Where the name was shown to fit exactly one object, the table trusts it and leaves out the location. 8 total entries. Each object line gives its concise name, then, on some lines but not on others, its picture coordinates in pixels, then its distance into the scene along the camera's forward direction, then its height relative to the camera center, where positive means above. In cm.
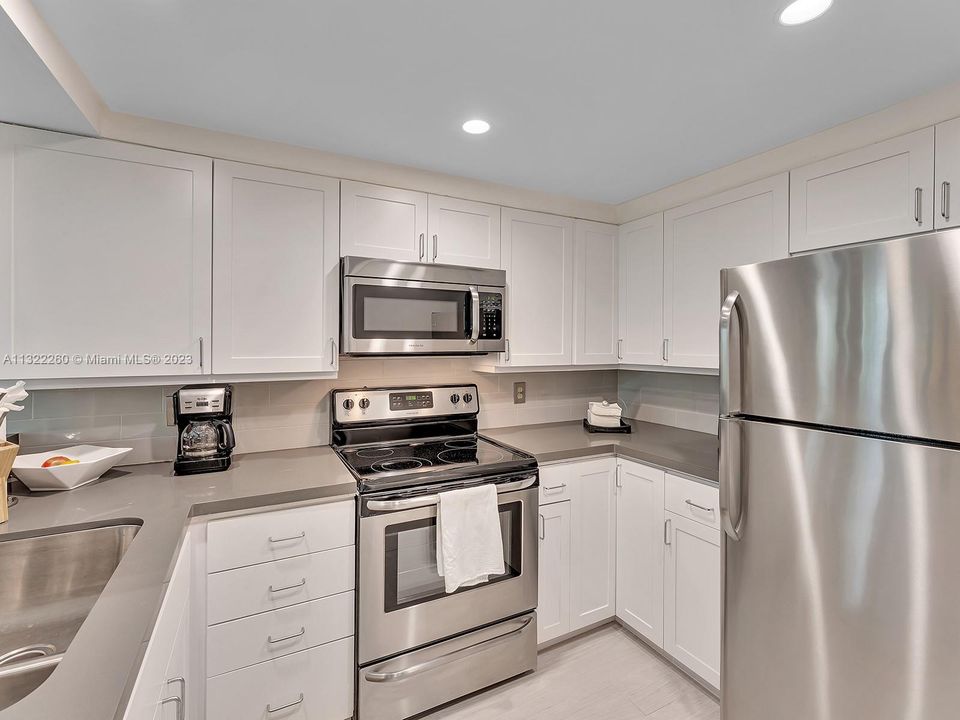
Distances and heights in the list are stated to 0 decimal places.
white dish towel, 182 -73
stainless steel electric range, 173 -90
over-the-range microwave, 203 +22
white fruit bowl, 151 -38
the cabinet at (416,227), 206 +61
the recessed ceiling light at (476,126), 174 +87
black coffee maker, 175 -28
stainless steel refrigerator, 107 -33
